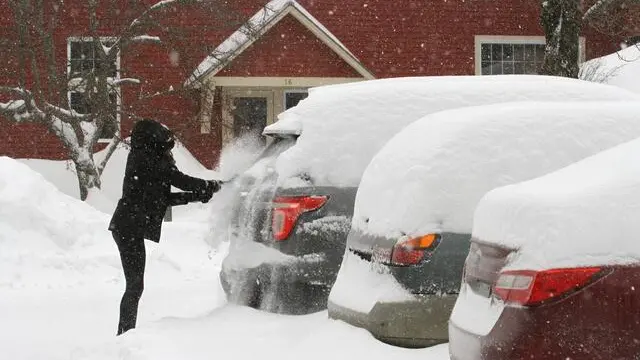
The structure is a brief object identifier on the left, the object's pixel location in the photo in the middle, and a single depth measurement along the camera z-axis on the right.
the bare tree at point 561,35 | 18.66
